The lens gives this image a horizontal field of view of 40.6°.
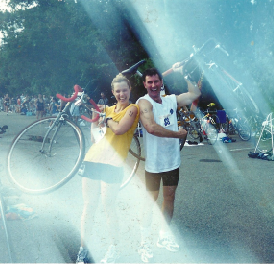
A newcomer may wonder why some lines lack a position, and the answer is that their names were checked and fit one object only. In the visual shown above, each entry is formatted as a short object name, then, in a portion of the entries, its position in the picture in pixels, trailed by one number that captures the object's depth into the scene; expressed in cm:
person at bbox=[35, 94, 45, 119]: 1758
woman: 299
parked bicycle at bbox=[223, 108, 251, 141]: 1457
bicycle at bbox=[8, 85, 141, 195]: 355
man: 315
